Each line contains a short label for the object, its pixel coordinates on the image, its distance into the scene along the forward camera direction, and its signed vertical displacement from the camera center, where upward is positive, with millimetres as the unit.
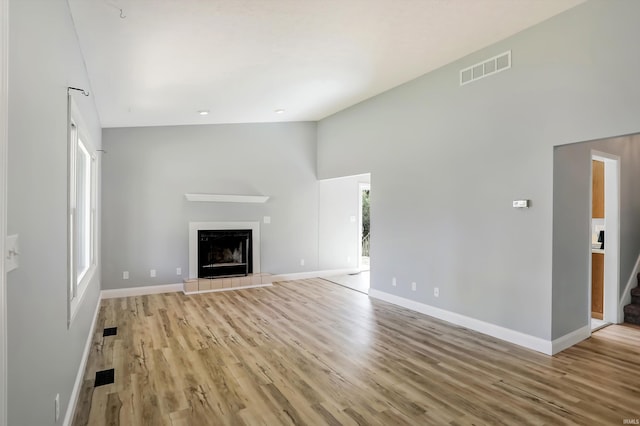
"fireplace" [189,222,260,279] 6316 -675
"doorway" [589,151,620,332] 4422 -514
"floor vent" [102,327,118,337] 4074 -1381
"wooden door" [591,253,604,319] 4637 -939
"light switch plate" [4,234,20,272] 1198 -148
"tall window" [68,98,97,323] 2705 -11
